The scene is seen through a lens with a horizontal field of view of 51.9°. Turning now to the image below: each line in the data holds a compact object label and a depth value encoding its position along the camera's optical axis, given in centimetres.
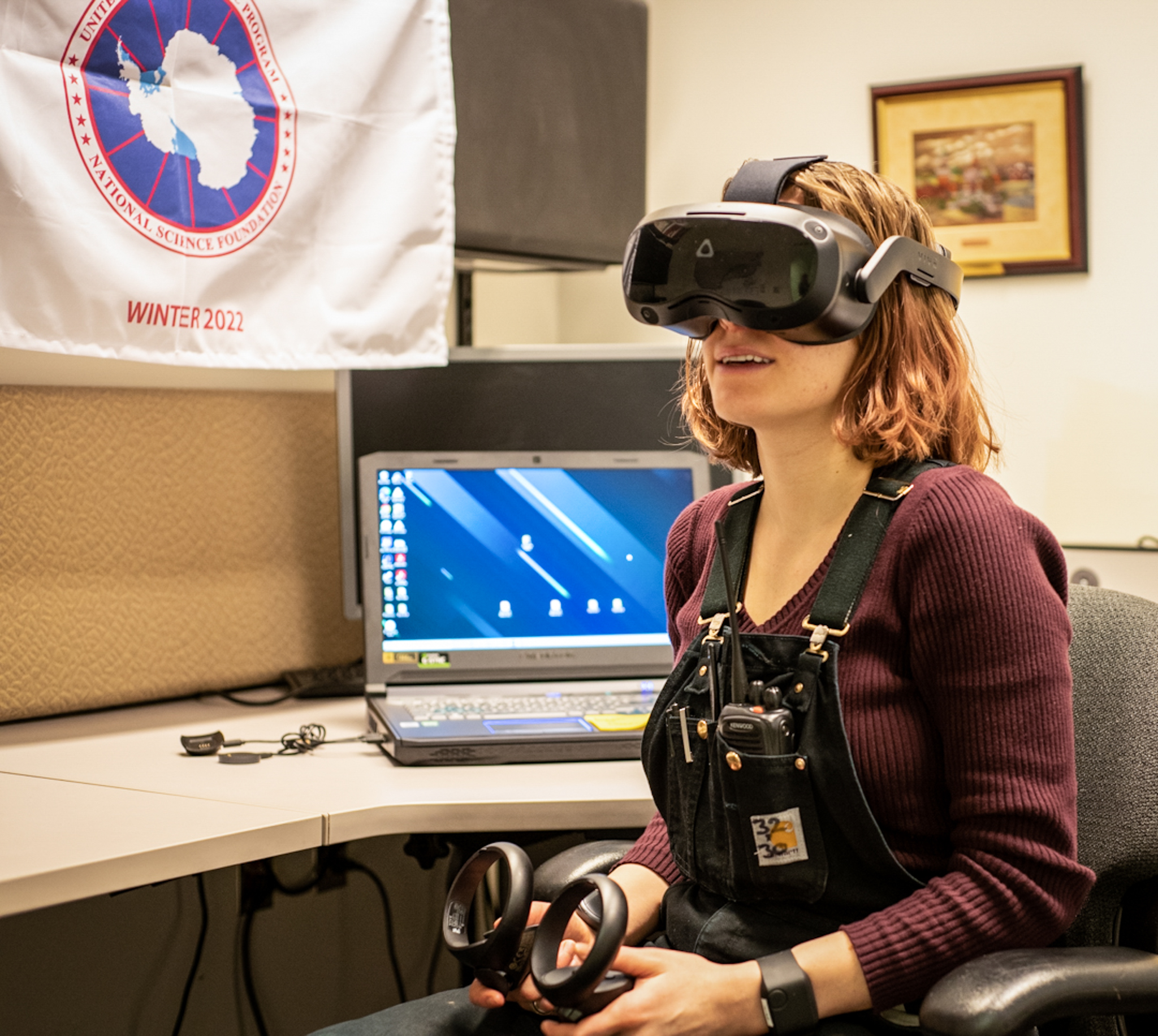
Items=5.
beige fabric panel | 158
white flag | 139
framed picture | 241
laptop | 156
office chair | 79
